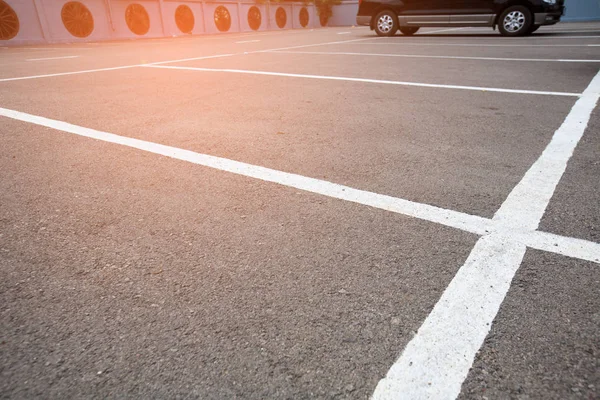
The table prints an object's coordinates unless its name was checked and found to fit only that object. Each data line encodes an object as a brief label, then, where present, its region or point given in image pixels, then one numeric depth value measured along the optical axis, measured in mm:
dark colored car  10789
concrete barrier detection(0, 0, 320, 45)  15992
